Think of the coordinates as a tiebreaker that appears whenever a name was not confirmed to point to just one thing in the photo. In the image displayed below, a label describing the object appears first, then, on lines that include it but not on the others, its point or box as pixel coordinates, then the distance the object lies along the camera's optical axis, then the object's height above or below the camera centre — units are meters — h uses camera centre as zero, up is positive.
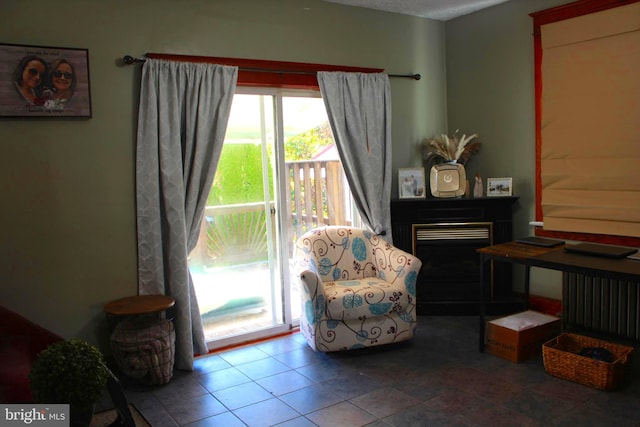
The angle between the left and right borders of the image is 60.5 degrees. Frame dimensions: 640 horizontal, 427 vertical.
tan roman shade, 3.69 +0.33
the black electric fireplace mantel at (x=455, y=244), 4.41 -0.58
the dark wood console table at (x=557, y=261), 2.94 -0.53
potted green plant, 1.98 -0.70
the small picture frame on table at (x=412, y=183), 4.61 -0.07
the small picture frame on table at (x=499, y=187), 4.39 -0.12
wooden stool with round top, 3.22 -0.93
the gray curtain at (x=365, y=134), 4.27 +0.33
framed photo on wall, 3.11 +0.60
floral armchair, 3.62 -0.77
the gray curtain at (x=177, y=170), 3.50 +0.07
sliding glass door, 4.00 -0.27
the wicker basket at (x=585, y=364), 3.01 -1.10
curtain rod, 3.43 +0.79
